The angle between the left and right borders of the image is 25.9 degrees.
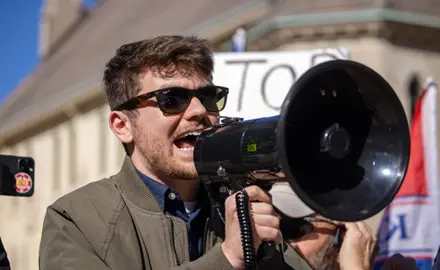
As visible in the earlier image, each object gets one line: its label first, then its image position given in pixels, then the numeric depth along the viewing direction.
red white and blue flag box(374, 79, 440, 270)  5.97
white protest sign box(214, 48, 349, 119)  5.96
